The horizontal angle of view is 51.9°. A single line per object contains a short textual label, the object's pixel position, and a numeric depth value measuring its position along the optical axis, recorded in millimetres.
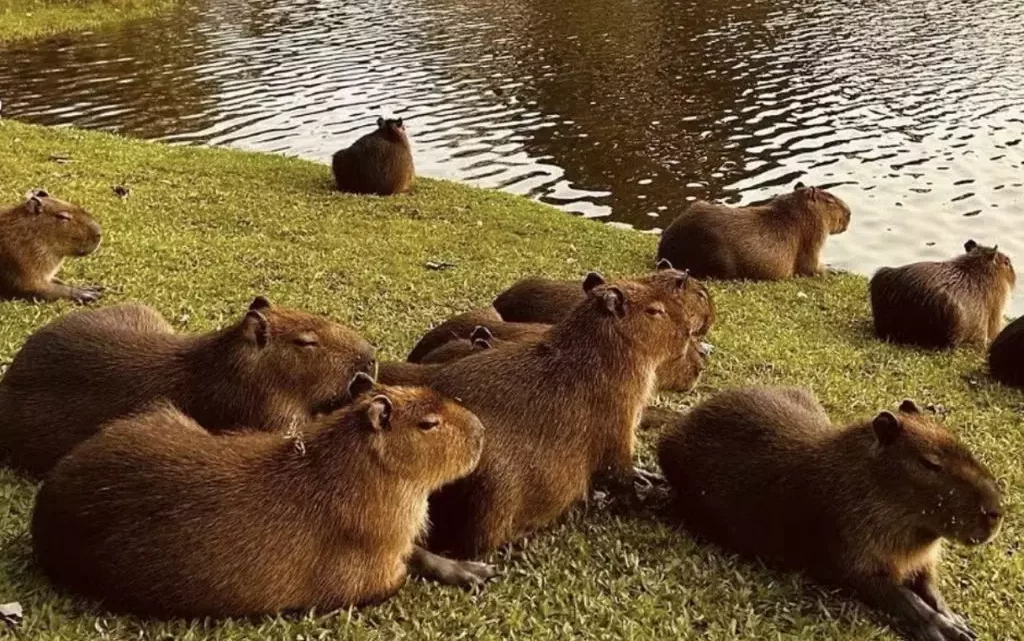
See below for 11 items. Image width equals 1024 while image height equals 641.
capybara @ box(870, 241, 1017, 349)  7586
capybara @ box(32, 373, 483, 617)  3135
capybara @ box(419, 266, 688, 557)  3857
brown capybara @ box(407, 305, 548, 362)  4996
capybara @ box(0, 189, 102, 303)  6434
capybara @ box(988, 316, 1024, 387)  6762
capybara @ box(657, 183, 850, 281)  9070
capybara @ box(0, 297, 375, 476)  4074
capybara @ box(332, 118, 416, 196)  11266
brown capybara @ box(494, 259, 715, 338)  6000
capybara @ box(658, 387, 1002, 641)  3725
